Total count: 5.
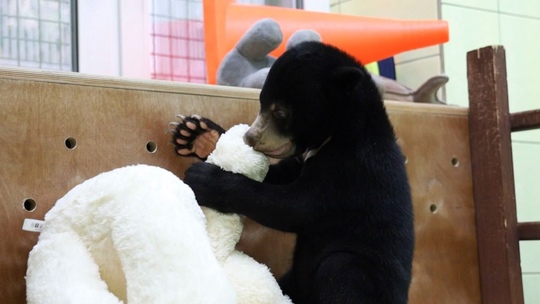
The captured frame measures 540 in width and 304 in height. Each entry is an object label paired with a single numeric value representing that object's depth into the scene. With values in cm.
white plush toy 175
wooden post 249
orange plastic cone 275
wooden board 194
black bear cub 193
